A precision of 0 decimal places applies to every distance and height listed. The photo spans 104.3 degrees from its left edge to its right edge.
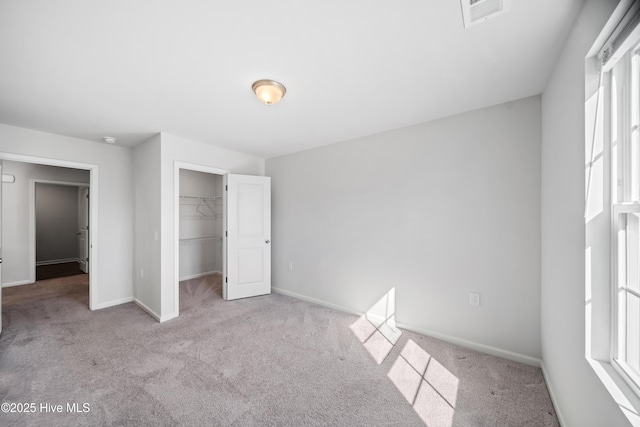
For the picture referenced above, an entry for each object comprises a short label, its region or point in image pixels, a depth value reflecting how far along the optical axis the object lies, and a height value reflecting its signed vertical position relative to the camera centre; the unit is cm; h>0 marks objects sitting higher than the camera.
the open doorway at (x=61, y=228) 613 -32
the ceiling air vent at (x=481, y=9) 122 +104
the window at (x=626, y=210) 105 +1
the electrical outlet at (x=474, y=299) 243 -85
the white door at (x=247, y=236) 386 -35
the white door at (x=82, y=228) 573 -33
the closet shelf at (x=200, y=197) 512 +36
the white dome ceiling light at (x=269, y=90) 191 +97
